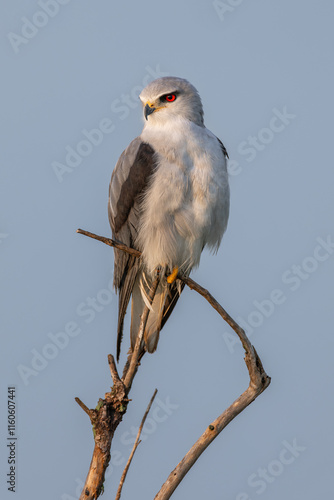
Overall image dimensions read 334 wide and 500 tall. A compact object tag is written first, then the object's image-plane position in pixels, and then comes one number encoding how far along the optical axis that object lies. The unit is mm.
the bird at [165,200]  9984
